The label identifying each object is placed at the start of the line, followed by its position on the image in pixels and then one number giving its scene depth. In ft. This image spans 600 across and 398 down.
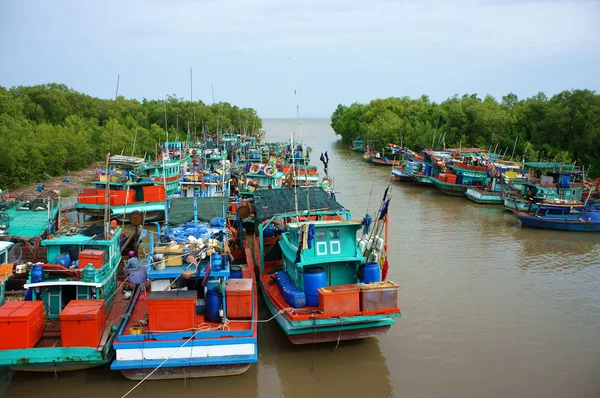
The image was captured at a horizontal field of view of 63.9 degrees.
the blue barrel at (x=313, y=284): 39.81
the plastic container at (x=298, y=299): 39.78
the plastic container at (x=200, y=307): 38.11
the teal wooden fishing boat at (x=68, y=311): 32.99
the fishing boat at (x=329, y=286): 37.76
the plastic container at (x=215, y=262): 37.50
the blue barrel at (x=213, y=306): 36.58
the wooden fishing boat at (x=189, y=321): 33.81
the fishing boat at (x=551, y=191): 91.30
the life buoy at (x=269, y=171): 93.08
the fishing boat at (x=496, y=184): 108.37
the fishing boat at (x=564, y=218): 84.89
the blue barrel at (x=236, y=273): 44.73
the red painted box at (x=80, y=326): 33.17
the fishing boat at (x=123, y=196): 81.92
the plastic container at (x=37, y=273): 36.83
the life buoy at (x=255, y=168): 93.97
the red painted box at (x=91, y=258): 39.19
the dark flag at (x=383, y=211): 44.18
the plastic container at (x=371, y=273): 40.98
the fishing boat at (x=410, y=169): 147.54
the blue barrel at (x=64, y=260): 39.99
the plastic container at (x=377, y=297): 38.09
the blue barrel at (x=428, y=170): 142.45
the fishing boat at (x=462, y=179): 123.13
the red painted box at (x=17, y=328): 32.65
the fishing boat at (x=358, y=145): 264.01
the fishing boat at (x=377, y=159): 193.40
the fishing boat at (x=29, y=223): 52.44
